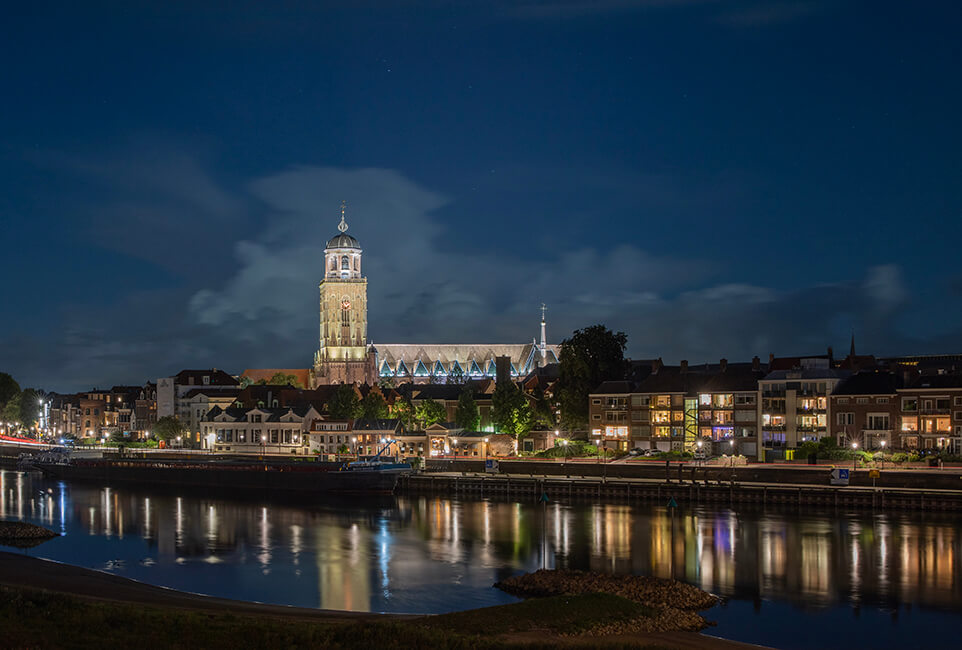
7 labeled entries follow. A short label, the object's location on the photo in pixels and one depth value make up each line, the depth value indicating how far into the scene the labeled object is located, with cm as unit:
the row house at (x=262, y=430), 12306
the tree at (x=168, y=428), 13962
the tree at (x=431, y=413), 11625
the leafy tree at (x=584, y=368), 10456
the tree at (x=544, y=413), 10912
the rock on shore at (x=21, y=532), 5850
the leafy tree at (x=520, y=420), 10556
